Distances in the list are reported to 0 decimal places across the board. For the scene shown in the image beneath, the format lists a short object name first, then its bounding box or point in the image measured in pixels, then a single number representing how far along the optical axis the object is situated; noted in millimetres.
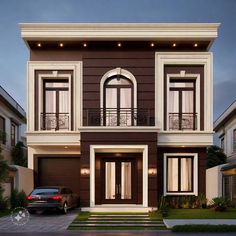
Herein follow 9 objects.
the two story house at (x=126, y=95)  12945
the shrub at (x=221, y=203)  11948
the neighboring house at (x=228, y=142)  13192
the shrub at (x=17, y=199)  12817
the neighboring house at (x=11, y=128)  12998
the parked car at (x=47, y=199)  11174
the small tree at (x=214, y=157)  18670
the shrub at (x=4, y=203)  12069
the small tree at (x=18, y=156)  17588
